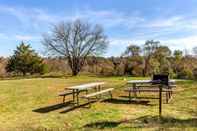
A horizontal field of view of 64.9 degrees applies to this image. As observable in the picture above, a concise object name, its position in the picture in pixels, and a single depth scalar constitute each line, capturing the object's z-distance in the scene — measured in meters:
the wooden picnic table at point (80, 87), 5.18
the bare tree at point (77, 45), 18.83
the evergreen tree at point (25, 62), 19.28
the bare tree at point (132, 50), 17.77
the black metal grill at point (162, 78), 5.70
